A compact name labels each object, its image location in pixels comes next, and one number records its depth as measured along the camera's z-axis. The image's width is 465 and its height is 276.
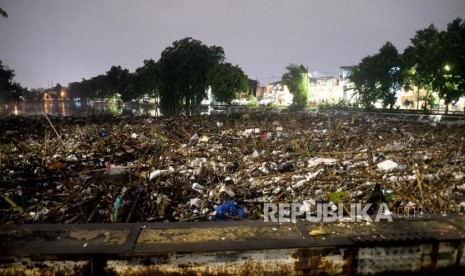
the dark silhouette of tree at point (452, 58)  22.20
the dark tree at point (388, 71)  31.61
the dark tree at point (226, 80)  27.06
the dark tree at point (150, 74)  30.70
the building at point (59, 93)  110.95
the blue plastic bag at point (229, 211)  4.25
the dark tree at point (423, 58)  24.41
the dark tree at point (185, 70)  28.95
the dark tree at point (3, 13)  17.59
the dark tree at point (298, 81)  41.53
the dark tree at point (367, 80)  32.94
